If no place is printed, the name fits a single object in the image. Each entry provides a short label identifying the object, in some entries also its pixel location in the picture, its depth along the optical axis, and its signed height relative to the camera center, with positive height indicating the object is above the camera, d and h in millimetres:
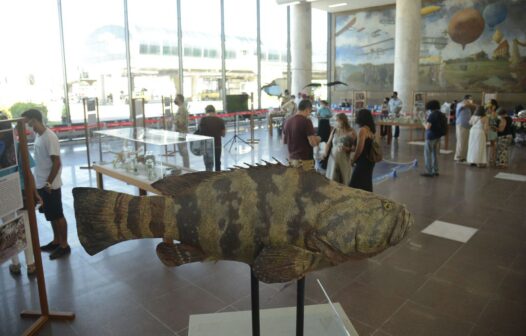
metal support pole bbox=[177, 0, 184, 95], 17339 +2624
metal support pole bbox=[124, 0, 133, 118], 15836 +2149
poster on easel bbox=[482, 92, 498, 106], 18555 +256
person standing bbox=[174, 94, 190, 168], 9258 -190
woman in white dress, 9641 -846
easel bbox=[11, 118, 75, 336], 3590 -1235
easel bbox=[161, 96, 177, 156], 12392 -105
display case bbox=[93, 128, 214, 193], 5639 -692
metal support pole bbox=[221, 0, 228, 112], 18969 +2302
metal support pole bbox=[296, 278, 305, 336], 2238 -1150
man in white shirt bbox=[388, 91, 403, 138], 14805 -120
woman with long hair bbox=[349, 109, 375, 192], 5257 -634
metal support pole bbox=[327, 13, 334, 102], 26031 +3255
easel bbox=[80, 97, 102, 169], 10555 +6
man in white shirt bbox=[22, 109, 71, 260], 4836 -651
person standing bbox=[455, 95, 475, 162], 10625 -697
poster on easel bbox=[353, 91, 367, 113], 18683 +196
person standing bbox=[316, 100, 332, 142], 9781 -558
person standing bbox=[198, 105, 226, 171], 8250 -411
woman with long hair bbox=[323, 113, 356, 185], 5695 -621
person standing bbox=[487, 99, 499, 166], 9938 -801
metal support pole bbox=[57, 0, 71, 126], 14195 +1729
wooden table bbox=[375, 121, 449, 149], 12746 -792
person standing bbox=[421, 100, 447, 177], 8586 -475
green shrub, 13703 +110
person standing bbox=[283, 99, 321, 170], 6082 -432
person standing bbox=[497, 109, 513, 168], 9984 -959
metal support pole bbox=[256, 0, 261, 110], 20672 +3678
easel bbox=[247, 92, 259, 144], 13838 -722
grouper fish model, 1758 -483
